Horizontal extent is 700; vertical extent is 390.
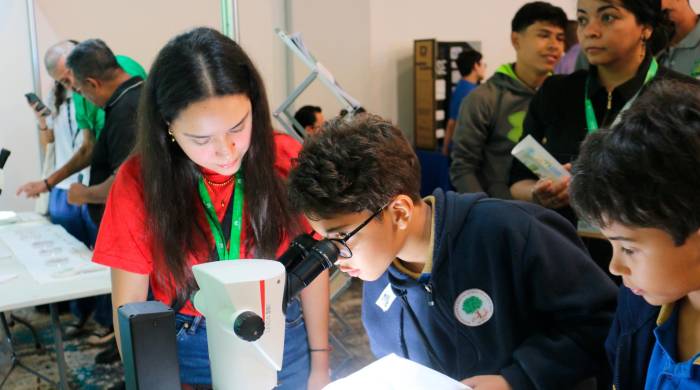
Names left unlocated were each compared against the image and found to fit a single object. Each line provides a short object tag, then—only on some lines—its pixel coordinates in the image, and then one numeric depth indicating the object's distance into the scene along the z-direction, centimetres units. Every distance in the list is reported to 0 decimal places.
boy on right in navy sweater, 76
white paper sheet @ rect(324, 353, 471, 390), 94
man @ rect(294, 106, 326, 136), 431
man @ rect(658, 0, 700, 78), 205
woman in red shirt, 123
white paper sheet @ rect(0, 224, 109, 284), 232
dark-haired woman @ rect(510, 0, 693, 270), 169
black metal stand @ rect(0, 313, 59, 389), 292
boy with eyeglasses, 110
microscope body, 74
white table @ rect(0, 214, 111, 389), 205
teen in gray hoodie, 262
